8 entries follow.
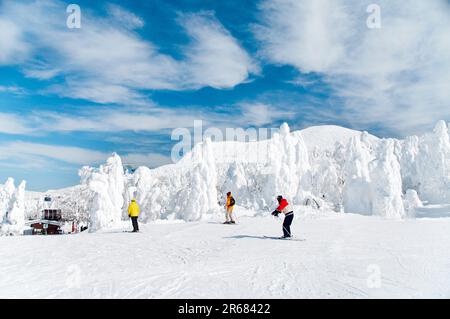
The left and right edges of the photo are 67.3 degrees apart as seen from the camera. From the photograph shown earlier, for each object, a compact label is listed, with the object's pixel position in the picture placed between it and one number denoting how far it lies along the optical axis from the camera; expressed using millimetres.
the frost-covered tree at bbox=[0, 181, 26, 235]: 60875
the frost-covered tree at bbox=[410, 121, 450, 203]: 67500
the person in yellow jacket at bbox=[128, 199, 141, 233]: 17273
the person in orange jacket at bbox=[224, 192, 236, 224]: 18212
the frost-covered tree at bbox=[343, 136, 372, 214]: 48875
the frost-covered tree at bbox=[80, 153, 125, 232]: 43406
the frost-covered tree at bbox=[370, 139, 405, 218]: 46875
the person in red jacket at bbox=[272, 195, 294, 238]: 13766
